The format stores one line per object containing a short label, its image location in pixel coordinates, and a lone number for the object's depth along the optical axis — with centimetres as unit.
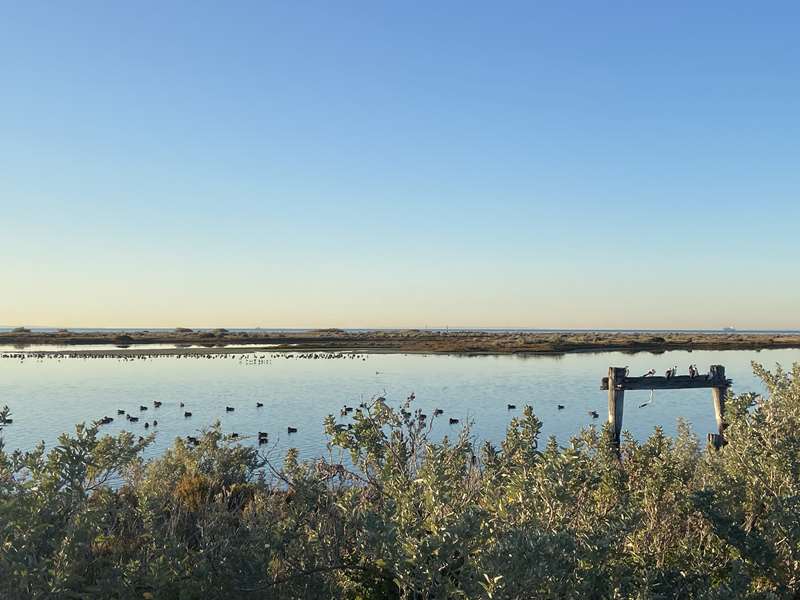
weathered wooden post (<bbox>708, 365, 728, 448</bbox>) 1945
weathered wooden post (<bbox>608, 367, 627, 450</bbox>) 1862
